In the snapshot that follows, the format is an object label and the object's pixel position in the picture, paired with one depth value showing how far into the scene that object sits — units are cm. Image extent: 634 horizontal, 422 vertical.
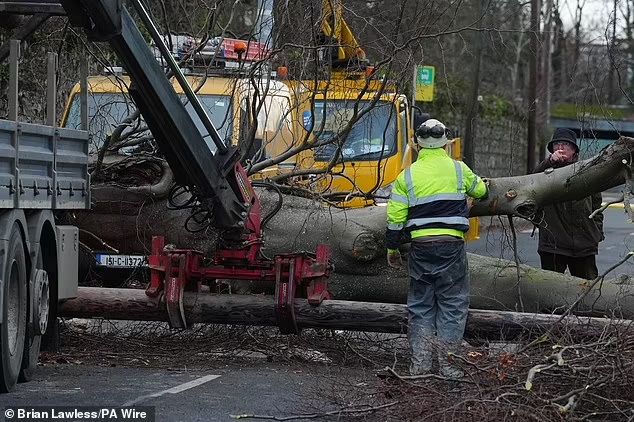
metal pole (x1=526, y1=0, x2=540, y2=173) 4970
